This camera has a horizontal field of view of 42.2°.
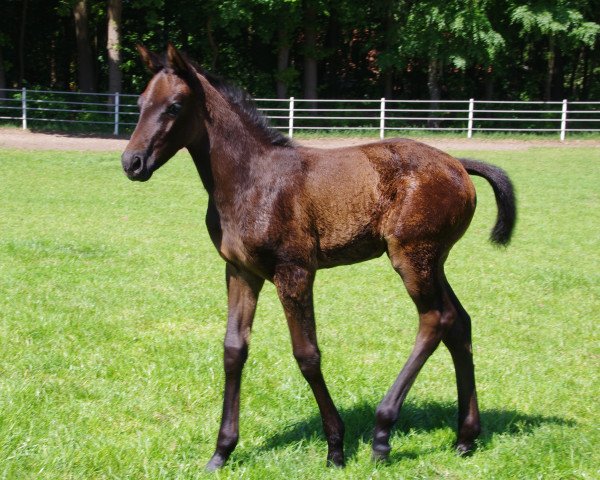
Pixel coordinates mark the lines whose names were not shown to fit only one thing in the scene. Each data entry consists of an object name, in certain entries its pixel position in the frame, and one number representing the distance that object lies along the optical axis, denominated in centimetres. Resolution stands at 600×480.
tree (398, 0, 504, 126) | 2800
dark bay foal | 414
